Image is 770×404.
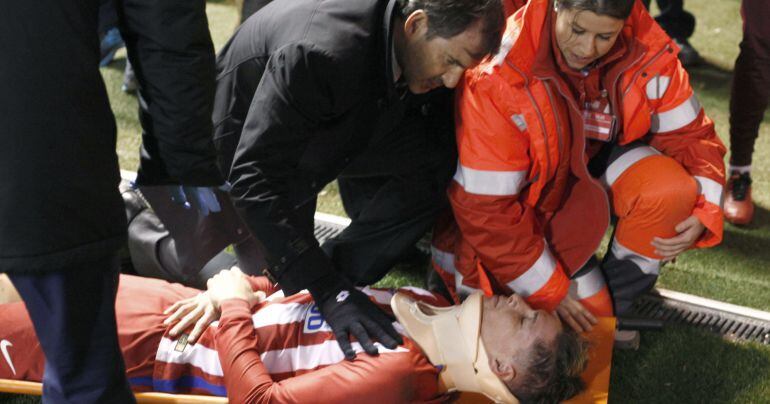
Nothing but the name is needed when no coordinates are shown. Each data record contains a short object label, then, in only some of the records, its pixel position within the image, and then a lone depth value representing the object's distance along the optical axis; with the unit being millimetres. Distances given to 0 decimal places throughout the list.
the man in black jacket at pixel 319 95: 4418
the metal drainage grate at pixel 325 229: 6836
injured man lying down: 4383
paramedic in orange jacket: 4922
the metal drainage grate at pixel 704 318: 5734
